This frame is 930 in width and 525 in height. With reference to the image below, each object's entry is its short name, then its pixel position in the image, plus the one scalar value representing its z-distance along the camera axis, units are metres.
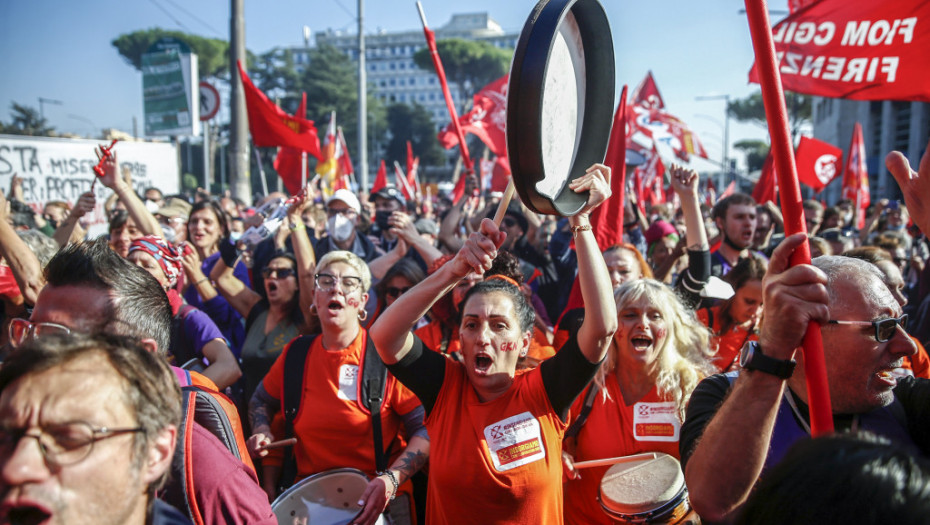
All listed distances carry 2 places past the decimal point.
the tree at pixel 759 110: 43.81
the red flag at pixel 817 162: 9.66
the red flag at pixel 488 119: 8.27
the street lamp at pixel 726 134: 45.22
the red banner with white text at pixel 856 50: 4.16
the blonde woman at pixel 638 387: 2.73
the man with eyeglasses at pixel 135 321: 1.55
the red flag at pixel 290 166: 9.57
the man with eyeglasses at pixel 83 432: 1.17
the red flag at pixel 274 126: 8.42
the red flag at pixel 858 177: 10.49
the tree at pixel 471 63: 80.75
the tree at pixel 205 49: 57.44
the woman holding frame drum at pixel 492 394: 2.24
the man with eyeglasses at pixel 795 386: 1.39
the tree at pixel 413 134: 77.31
